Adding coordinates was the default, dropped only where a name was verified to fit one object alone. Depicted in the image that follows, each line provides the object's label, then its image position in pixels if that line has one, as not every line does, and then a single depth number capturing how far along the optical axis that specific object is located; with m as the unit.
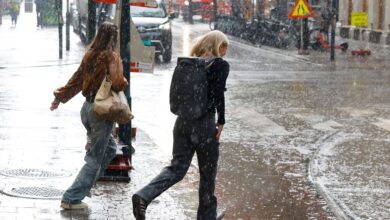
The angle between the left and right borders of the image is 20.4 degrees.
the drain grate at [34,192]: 10.01
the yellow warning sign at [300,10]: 33.94
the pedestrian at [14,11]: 61.22
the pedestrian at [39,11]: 60.68
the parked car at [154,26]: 31.83
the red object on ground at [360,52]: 36.44
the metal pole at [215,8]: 58.34
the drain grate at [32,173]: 11.12
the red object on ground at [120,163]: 11.04
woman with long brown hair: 9.56
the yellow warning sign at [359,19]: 35.78
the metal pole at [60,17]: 32.58
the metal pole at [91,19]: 13.55
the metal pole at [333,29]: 32.88
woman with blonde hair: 8.62
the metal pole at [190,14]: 73.12
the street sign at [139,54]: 12.08
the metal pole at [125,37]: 11.65
